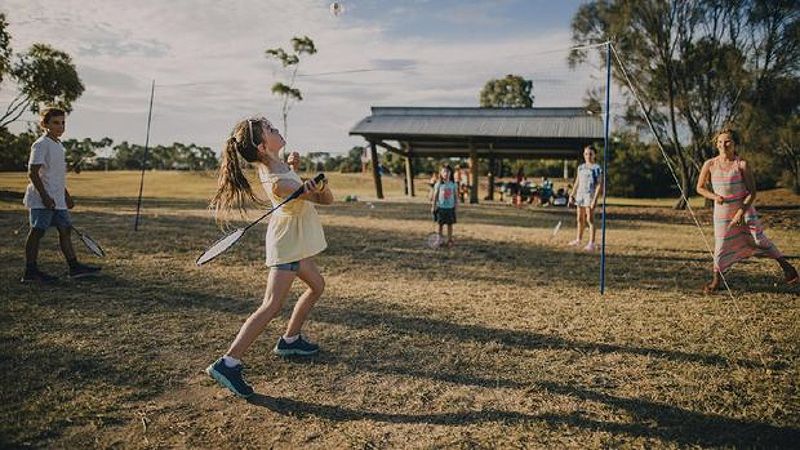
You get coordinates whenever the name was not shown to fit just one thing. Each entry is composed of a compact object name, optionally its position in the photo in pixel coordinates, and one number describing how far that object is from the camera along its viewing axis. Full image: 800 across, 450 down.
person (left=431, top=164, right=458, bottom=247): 9.95
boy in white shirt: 5.90
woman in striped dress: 5.98
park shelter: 22.22
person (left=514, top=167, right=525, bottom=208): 23.83
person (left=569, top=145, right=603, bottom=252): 9.51
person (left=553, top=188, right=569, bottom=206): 23.70
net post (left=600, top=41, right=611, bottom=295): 5.76
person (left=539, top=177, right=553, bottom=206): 24.12
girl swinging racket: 3.32
